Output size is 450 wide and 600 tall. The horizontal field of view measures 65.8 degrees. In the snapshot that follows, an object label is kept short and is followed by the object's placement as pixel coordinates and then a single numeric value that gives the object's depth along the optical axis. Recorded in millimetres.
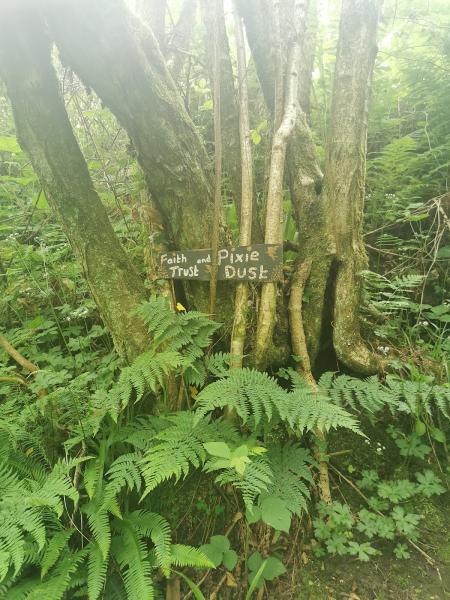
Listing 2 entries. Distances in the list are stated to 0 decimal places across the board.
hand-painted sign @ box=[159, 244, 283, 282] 2111
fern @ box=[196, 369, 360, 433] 1609
